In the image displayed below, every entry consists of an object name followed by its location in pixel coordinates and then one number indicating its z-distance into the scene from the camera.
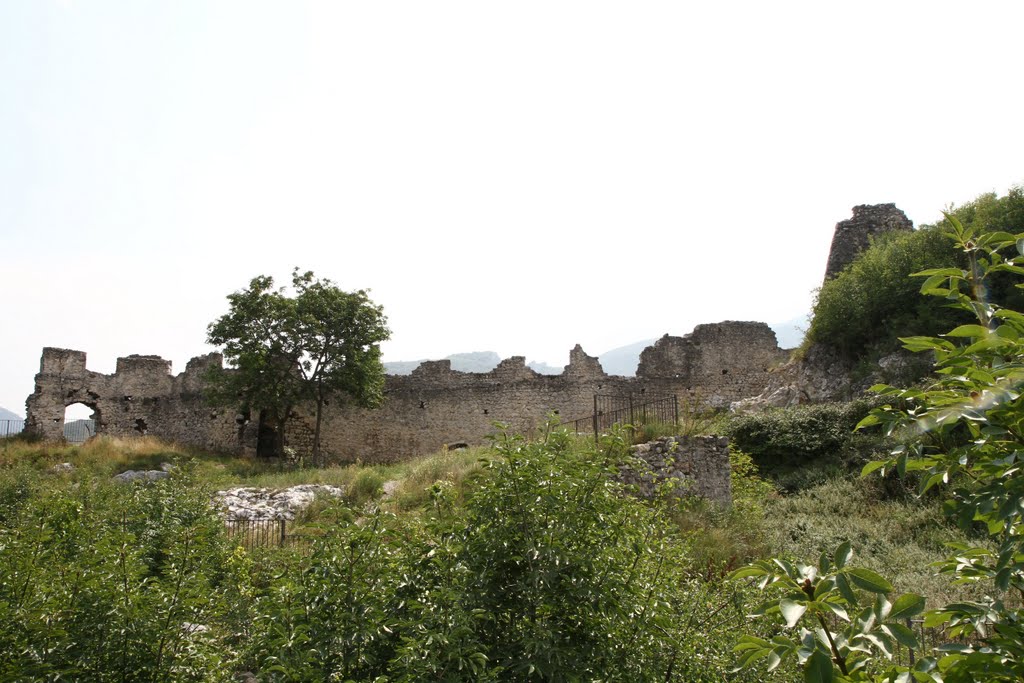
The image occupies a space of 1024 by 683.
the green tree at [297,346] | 22.95
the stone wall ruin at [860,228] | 21.83
